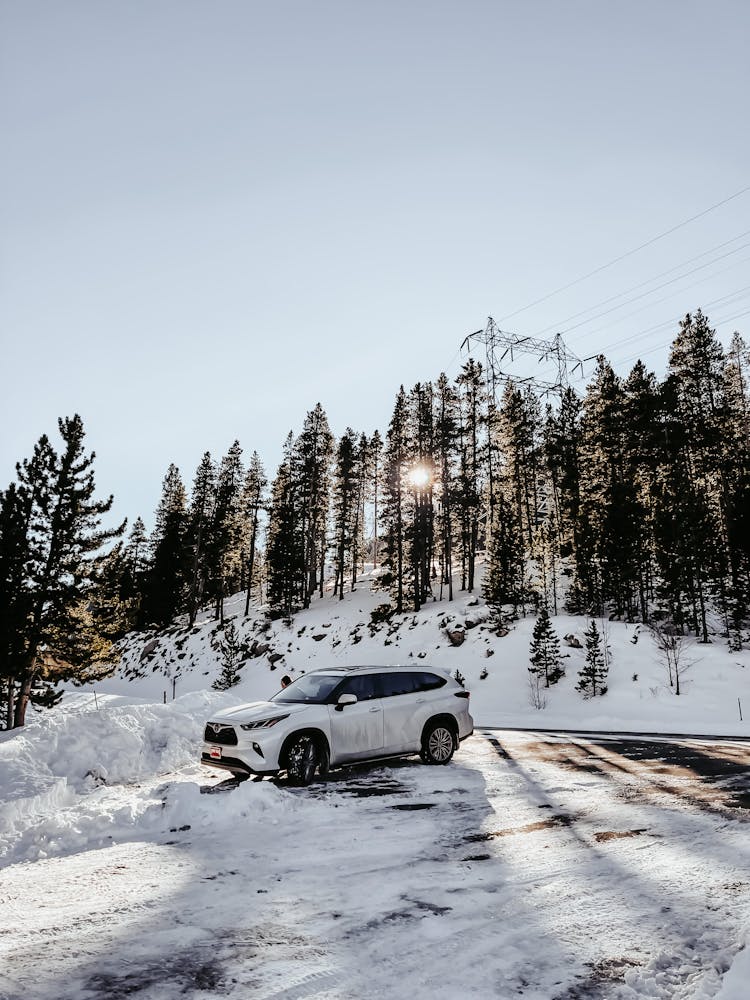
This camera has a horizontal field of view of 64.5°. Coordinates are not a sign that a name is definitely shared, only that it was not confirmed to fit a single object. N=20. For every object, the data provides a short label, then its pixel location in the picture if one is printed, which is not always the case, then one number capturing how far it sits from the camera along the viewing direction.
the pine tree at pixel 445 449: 44.91
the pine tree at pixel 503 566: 32.19
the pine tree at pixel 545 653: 25.50
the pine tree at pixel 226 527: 54.28
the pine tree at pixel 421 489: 41.81
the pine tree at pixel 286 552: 47.97
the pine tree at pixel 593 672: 23.75
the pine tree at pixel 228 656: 35.12
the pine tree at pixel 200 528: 53.78
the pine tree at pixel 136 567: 61.81
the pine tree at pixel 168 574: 56.78
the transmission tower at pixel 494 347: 44.78
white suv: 8.27
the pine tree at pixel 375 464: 65.56
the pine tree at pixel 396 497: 44.51
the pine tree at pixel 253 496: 60.84
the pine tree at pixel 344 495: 53.81
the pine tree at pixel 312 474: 54.84
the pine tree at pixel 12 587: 22.97
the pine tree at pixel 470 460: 44.31
